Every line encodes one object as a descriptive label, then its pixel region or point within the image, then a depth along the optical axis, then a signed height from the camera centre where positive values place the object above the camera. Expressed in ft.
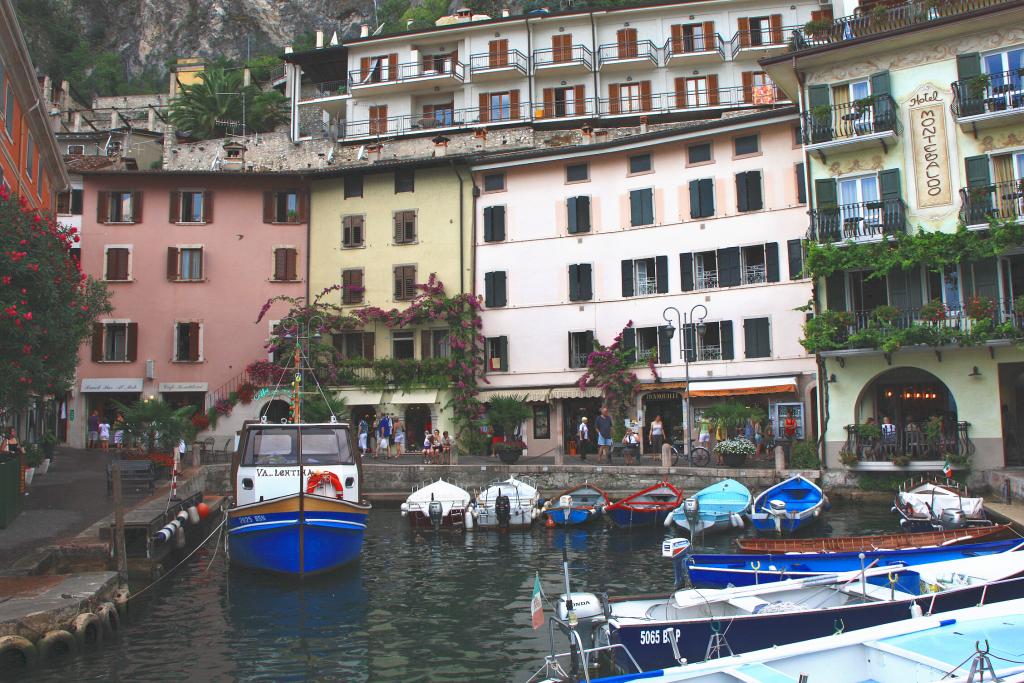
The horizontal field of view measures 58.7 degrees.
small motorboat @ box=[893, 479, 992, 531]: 76.33 -6.41
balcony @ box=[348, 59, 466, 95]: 170.19 +69.79
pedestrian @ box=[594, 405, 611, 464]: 115.34 +0.88
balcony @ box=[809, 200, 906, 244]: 100.73 +24.21
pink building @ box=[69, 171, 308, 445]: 142.61 +28.55
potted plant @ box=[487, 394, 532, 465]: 128.47 +4.36
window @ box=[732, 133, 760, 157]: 123.24 +39.78
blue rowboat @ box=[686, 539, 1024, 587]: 51.80 -7.36
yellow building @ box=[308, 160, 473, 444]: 136.77 +29.14
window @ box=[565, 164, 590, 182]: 135.44 +40.20
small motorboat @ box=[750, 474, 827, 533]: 84.64 -6.38
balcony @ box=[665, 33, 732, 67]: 164.75 +70.61
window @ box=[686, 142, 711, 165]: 126.82 +39.98
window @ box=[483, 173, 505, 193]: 140.67 +40.51
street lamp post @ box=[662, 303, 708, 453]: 122.62 +16.37
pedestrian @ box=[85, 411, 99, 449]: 137.90 +3.36
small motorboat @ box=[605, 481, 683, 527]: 90.48 -6.65
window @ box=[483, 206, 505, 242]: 139.44 +33.84
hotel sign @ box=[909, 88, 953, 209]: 100.12 +31.51
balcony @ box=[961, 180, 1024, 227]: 94.68 +24.11
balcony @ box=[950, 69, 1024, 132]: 95.93 +35.30
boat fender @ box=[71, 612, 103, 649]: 45.70 -8.96
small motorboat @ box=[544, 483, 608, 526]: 92.32 -6.46
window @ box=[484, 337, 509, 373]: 135.85 +13.70
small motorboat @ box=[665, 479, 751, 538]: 85.30 -6.44
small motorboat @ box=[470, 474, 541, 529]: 91.45 -6.23
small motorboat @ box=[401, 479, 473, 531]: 93.15 -6.22
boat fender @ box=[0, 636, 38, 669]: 42.11 -8.99
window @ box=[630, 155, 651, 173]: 131.54 +40.07
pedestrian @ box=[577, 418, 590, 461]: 117.08 +0.71
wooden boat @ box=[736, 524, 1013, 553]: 60.90 -7.07
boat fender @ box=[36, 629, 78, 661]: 43.55 -9.13
